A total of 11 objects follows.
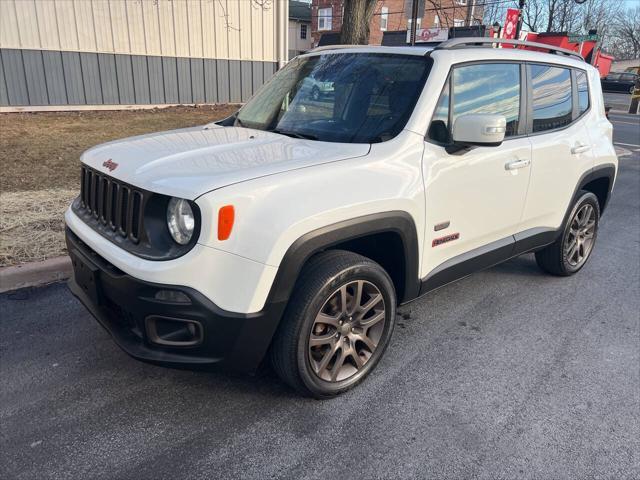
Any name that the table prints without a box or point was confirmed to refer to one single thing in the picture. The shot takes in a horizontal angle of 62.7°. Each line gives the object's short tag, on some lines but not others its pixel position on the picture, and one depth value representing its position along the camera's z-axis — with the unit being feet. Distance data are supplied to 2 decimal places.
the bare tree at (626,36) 234.79
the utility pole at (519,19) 47.11
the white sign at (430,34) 50.95
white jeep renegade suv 7.89
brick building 134.82
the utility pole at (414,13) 31.44
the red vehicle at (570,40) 60.44
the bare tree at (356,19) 30.48
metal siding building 46.65
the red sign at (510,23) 44.16
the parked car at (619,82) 119.40
